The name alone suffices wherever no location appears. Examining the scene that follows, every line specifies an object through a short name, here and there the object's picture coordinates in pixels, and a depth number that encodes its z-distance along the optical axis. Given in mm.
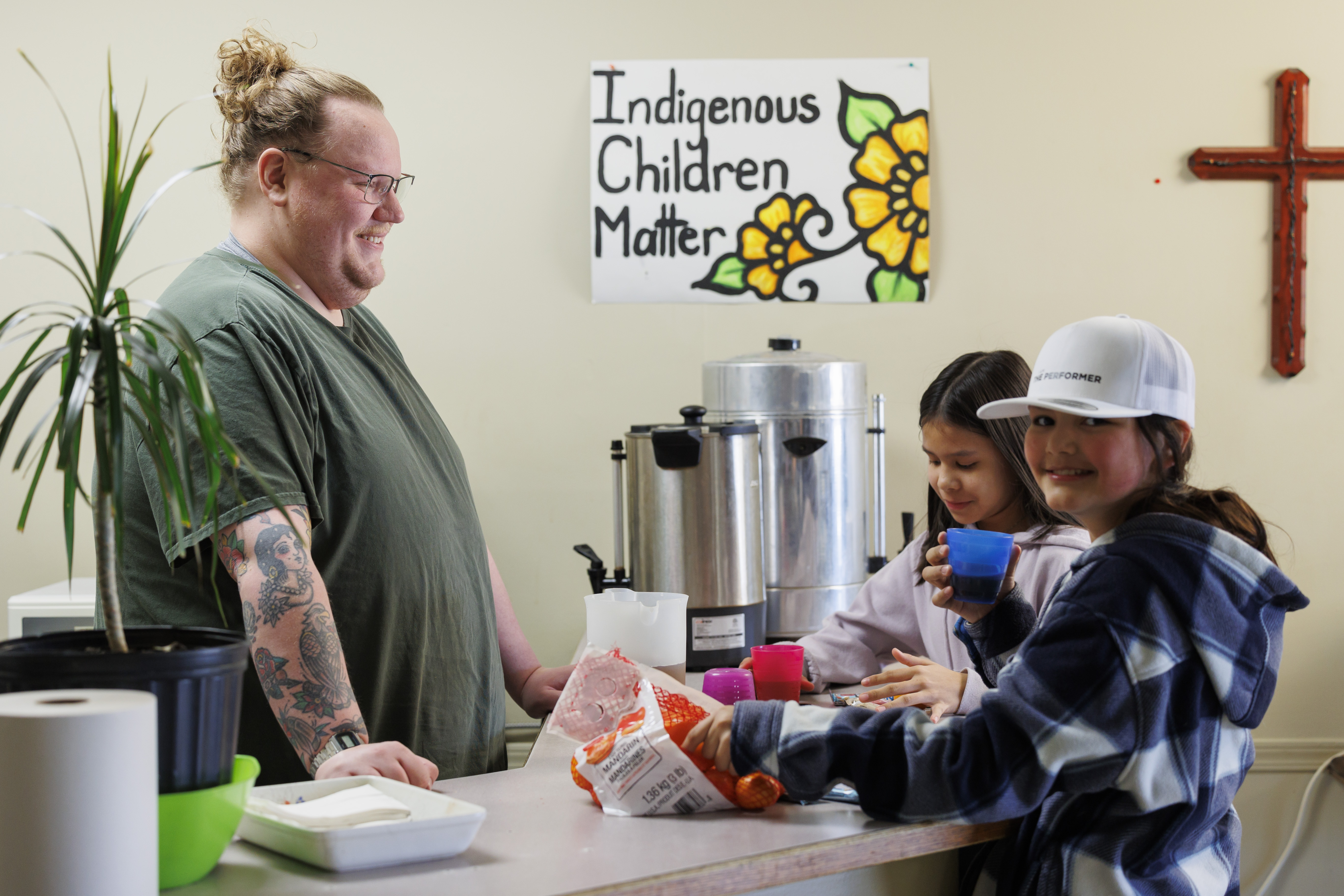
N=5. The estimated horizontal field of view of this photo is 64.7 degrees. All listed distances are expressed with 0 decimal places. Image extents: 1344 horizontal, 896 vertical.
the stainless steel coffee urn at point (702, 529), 1751
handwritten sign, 2391
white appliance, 2059
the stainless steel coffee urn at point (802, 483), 1956
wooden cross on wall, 2416
